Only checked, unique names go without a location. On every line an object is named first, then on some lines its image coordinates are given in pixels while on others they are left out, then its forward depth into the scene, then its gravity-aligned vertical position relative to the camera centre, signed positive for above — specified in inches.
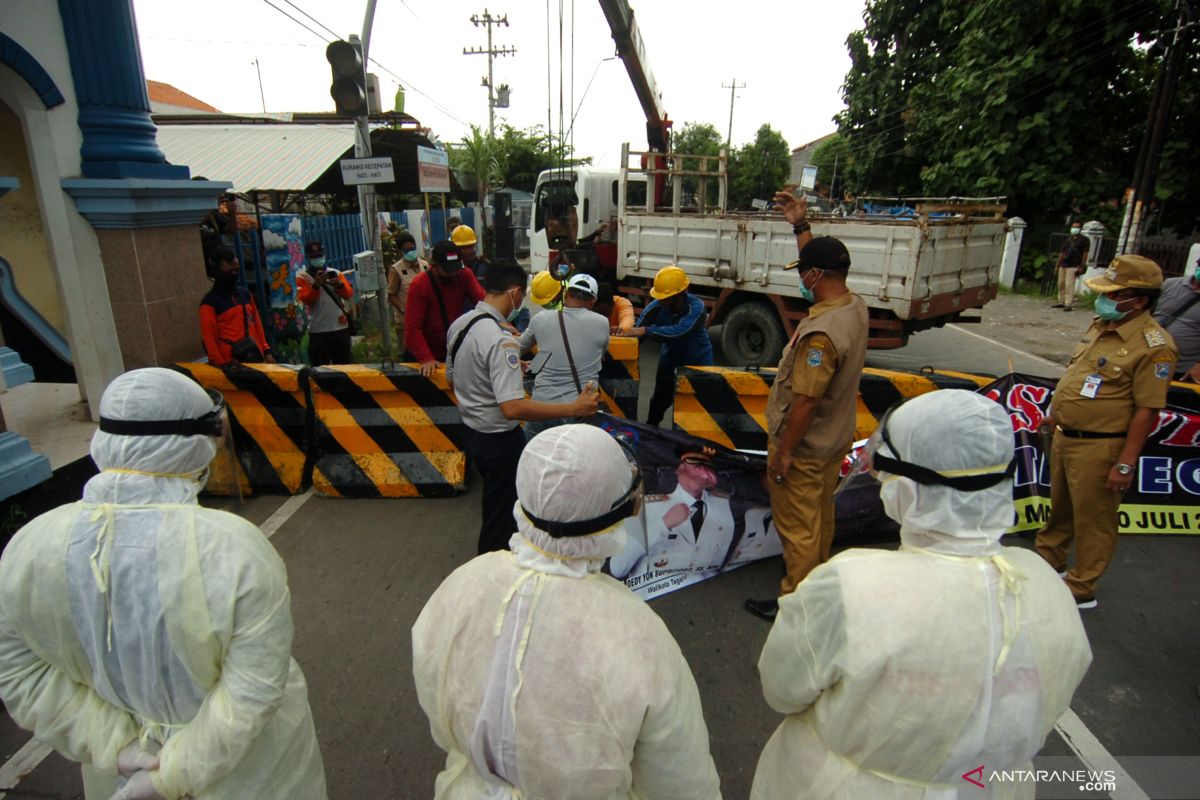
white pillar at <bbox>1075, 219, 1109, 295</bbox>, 597.7 -36.2
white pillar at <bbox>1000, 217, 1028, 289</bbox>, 666.8 -48.8
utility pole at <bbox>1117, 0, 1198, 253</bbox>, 477.4 +54.2
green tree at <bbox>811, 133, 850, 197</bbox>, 1089.1 +77.0
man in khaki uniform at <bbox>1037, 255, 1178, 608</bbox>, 127.6 -38.9
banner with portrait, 148.3 -68.4
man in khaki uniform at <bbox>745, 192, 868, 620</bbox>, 124.6 -38.6
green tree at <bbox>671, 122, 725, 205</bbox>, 2191.7 +218.5
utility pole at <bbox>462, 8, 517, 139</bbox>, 1382.9 +310.6
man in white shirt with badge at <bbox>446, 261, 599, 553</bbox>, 135.0 -39.3
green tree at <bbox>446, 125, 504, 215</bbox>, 1034.7 +63.0
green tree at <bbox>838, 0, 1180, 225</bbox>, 610.9 +98.0
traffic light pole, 283.5 -6.2
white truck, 287.7 -28.5
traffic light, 249.8 +44.5
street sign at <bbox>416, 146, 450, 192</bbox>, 410.9 +17.7
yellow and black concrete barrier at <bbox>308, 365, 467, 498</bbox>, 194.1 -67.2
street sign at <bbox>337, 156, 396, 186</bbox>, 268.8 +10.8
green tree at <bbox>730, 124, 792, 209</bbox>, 1774.1 +100.1
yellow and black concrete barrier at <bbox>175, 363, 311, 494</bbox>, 193.2 -64.9
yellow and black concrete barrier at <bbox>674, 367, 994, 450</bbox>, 188.9 -53.7
